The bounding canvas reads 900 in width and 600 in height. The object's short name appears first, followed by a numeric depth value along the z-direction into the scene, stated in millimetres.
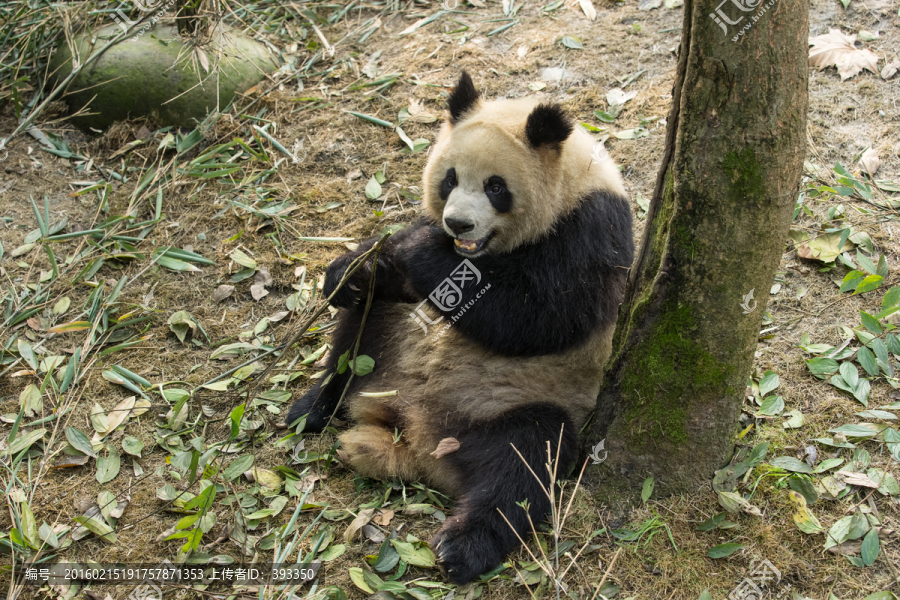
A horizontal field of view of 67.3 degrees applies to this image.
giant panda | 3711
